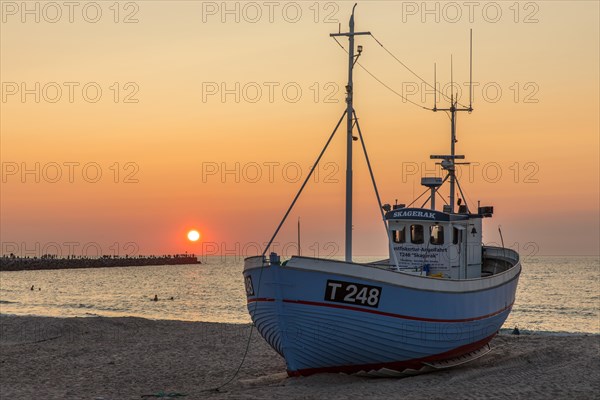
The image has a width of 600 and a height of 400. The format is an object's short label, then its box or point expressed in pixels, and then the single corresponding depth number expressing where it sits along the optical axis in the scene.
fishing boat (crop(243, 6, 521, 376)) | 19.91
